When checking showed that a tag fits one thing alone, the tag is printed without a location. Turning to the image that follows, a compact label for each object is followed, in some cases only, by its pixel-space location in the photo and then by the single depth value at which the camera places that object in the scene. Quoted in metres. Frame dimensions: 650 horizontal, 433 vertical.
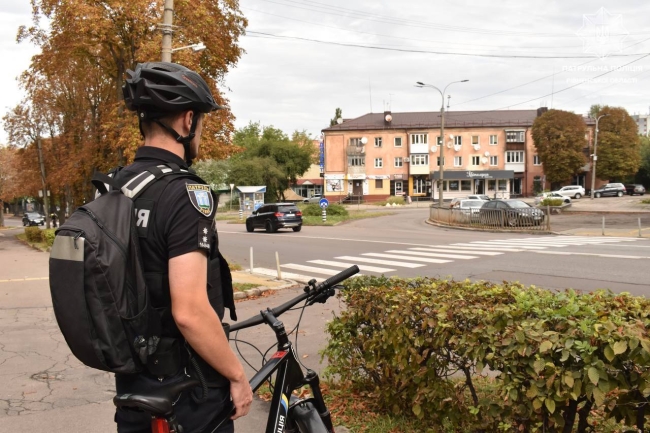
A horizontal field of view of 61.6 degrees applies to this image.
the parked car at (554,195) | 50.33
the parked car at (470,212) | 30.23
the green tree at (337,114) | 102.95
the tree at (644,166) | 70.56
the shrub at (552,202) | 38.81
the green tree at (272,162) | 64.94
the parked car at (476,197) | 51.28
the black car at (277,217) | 29.83
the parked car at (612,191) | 59.56
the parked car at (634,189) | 63.97
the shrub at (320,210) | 42.31
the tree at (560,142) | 63.25
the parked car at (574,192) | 59.01
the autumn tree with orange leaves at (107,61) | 17.05
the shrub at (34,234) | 26.73
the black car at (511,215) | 28.00
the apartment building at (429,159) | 71.56
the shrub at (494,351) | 2.56
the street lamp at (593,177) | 55.49
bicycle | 2.41
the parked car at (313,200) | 68.00
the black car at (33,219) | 57.44
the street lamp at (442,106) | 37.75
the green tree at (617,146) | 65.00
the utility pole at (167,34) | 11.23
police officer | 1.82
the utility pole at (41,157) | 30.44
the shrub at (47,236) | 23.48
